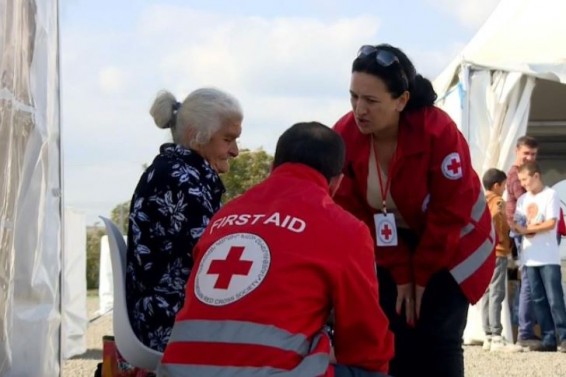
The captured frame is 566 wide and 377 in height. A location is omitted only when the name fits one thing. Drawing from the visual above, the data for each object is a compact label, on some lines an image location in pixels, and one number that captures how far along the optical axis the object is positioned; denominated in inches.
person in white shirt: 384.5
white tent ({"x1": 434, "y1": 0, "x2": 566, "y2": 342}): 405.1
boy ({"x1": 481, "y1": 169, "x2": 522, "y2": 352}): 385.4
